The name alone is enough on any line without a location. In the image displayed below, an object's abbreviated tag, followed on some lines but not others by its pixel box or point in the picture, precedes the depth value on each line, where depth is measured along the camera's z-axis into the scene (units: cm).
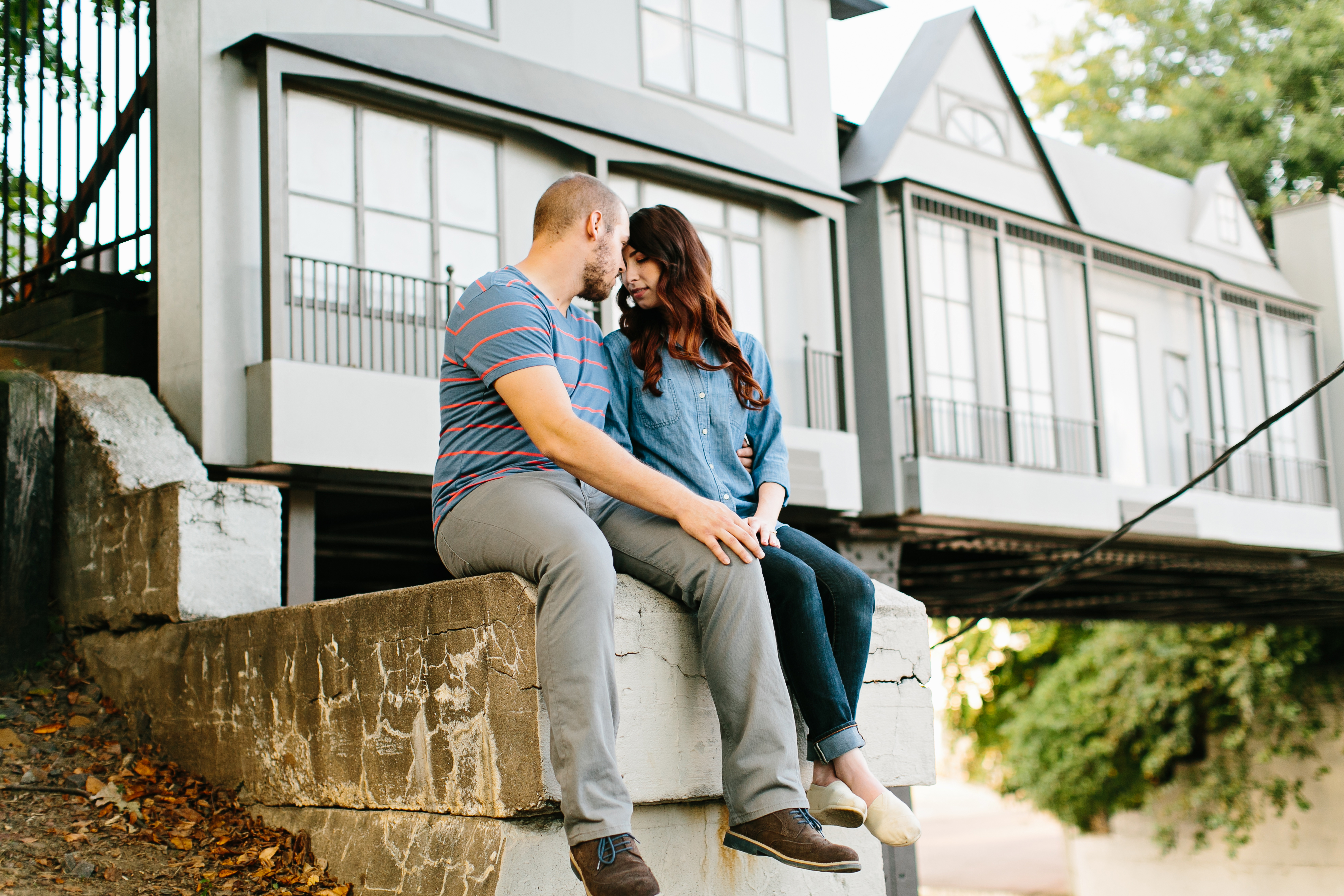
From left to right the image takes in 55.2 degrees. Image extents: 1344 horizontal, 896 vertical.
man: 325
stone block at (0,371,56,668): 604
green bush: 2033
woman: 362
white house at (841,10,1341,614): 1290
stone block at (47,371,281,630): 548
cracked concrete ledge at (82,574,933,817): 355
